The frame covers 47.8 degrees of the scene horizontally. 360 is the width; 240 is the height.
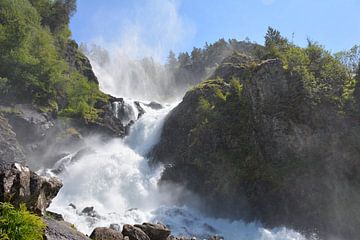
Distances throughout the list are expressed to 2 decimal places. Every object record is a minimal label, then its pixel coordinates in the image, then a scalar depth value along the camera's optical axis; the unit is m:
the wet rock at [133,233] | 15.91
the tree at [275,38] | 46.53
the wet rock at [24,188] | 10.76
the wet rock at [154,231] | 17.23
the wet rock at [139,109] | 55.99
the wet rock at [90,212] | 30.29
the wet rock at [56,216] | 13.99
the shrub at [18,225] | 9.27
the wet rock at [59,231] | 10.73
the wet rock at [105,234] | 14.59
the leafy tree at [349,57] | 40.16
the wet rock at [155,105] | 60.69
